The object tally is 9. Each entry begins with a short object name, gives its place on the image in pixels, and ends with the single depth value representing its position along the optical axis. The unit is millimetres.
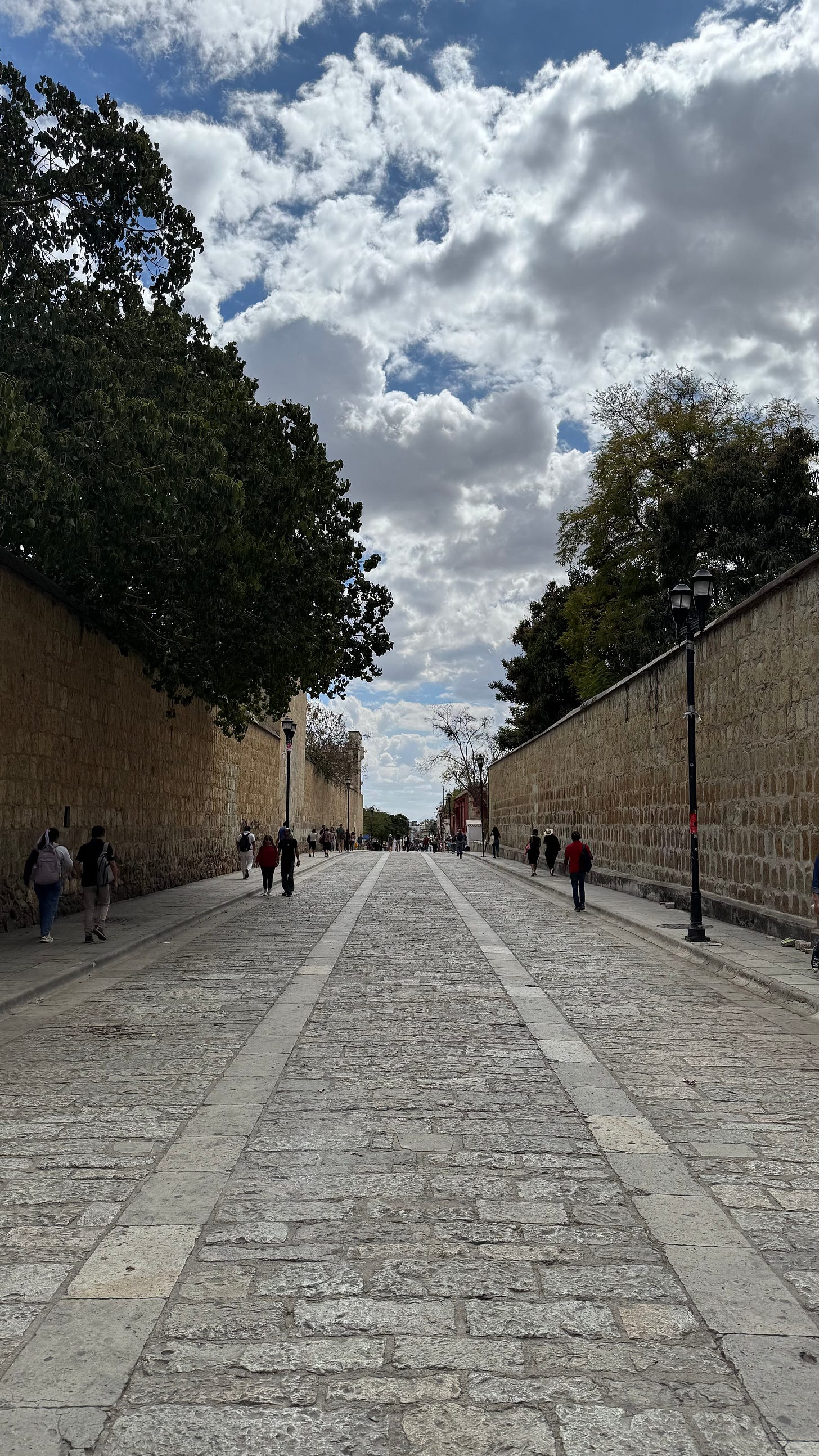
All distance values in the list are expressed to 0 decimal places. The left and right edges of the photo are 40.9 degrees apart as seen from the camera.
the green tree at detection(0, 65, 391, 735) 12305
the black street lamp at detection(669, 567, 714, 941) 15008
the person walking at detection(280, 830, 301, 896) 22922
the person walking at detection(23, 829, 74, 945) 13188
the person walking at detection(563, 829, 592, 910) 19500
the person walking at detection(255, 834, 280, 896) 23422
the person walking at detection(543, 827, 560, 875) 27734
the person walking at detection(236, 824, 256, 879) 29328
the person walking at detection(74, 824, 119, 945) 13680
